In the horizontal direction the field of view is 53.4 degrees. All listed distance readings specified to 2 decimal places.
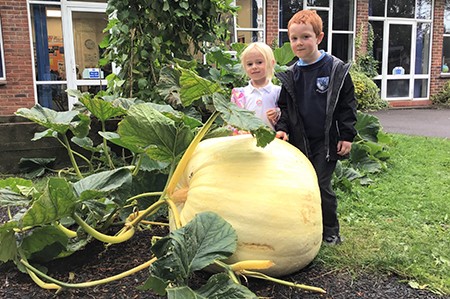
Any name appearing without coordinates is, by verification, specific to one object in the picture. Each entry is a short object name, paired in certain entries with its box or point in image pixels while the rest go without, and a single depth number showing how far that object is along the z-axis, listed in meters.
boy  2.43
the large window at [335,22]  12.66
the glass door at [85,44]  9.41
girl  2.70
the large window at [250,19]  11.98
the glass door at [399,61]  14.29
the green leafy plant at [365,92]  12.20
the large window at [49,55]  9.20
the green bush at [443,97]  14.27
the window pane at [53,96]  9.38
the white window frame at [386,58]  14.02
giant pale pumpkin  1.90
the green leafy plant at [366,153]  4.35
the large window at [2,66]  8.89
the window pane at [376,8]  13.76
